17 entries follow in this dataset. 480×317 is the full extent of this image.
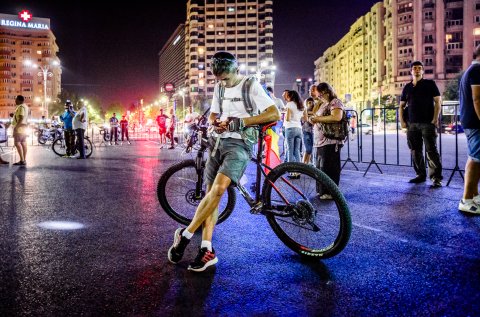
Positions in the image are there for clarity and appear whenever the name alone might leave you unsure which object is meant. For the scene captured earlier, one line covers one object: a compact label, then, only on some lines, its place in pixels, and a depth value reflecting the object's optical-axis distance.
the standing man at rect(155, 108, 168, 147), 25.30
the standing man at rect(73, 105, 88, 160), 15.72
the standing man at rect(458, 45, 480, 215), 5.63
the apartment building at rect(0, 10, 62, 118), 167.62
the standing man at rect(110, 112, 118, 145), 28.27
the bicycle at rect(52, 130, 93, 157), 17.22
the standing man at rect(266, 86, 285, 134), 12.36
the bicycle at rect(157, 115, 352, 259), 3.84
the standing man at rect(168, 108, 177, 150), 22.83
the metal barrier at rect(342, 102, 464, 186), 11.86
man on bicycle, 3.79
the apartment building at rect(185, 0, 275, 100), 163.88
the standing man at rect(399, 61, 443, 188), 8.21
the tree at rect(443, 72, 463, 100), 73.12
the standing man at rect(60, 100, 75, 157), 16.52
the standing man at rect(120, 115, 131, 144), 30.77
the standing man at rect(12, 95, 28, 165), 13.51
